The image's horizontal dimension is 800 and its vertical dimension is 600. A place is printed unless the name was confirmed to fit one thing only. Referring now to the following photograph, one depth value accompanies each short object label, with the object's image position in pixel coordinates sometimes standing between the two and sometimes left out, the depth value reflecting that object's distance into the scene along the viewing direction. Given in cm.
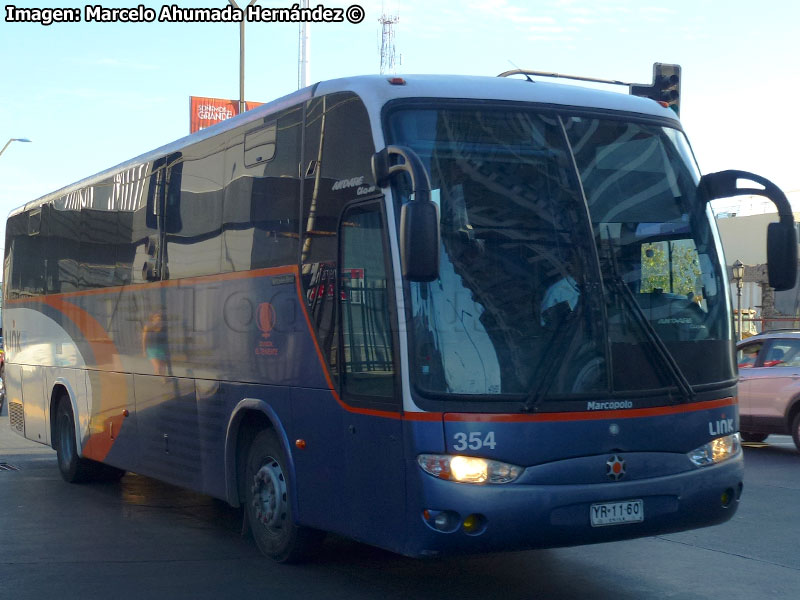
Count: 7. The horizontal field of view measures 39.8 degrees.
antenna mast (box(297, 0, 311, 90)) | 3158
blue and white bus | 634
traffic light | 1616
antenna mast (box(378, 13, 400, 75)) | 7726
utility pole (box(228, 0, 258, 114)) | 2597
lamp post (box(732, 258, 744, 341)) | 3571
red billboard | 4991
